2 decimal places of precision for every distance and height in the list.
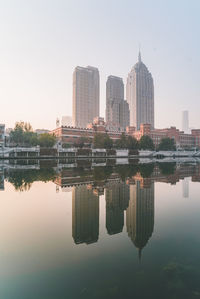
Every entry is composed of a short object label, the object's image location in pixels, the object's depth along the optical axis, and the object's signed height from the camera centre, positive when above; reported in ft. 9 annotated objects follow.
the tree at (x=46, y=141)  229.25 +13.80
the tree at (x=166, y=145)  314.55 +12.56
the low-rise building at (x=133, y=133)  306.10 +37.14
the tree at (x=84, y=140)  287.89 +19.56
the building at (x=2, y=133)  239.62 +24.04
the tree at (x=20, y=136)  269.03 +23.81
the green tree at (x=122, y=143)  271.69 +13.58
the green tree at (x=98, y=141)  252.01 +15.27
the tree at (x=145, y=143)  290.56 +14.52
